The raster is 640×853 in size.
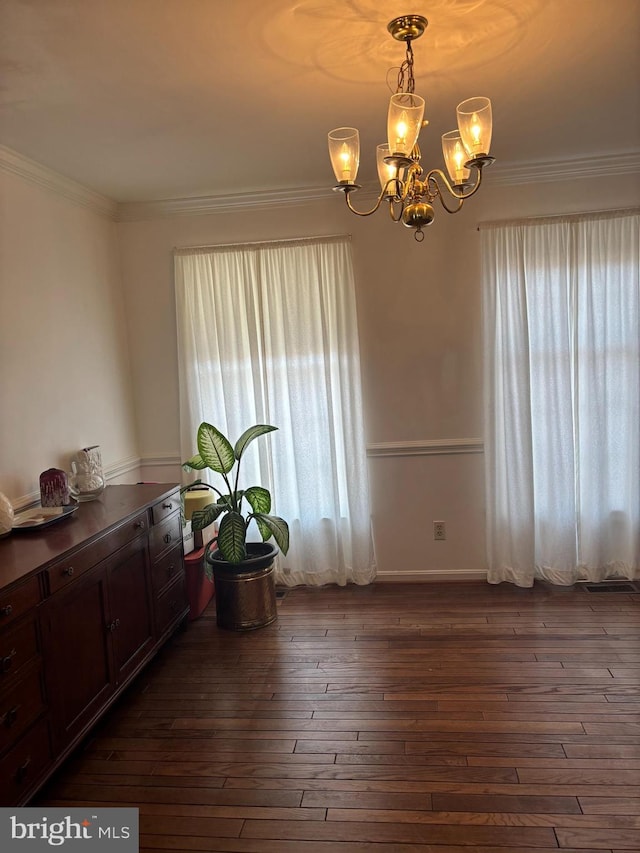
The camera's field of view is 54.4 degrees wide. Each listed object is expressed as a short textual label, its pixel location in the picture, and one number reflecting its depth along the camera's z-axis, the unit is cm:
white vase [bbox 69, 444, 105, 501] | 326
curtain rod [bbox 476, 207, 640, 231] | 367
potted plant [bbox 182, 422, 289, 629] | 353
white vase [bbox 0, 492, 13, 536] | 256
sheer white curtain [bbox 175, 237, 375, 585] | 399
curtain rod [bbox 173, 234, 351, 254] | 394
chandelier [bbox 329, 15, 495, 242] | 187
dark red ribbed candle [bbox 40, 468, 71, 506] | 300
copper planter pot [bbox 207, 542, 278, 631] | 355
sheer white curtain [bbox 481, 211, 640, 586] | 373
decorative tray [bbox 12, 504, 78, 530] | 268
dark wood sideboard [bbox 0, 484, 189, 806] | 209
